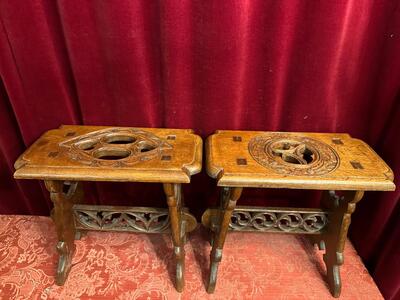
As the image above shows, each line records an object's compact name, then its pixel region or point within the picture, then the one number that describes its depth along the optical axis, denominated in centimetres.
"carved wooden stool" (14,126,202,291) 112
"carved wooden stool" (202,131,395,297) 111
